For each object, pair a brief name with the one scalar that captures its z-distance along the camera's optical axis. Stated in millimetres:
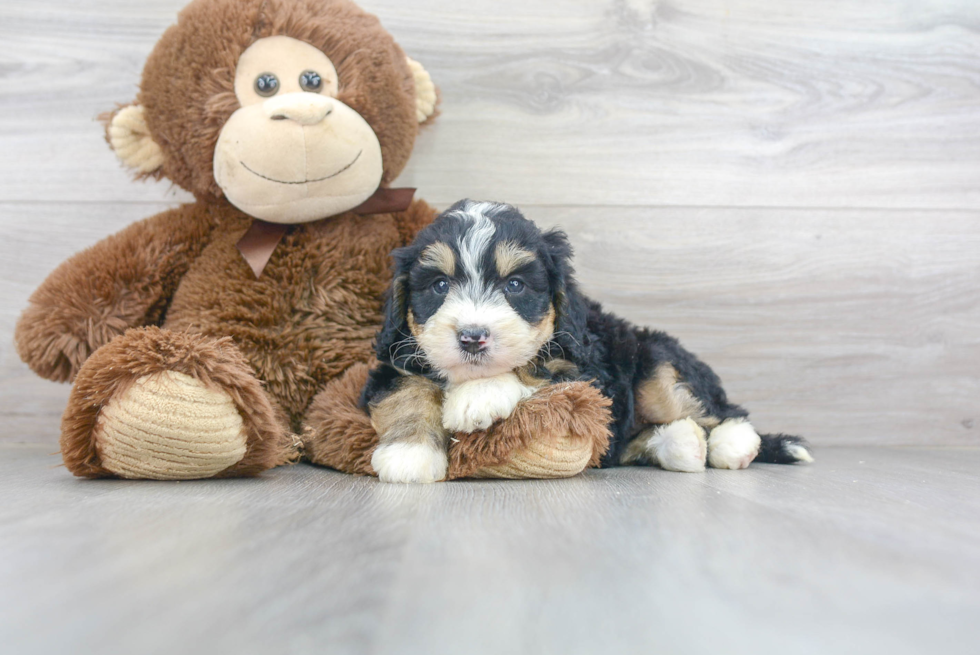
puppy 578
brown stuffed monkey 659
